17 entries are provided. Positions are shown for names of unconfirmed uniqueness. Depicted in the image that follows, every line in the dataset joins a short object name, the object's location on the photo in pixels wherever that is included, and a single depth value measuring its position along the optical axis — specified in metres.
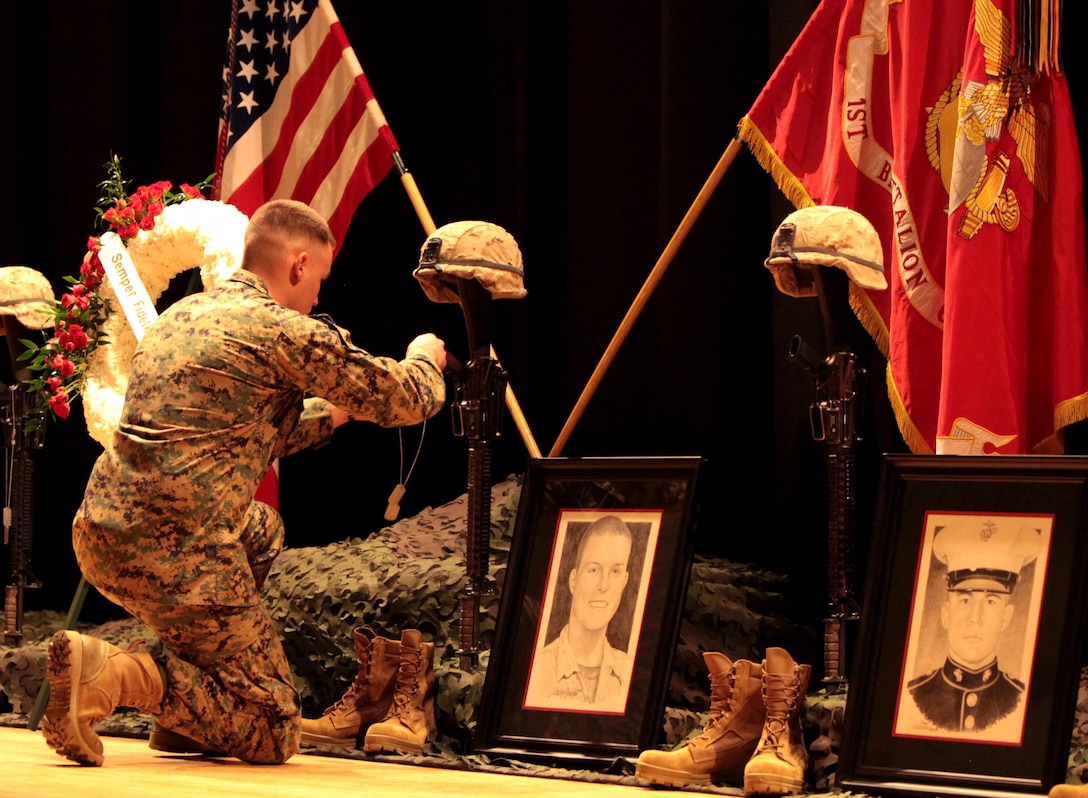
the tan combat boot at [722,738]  5.71
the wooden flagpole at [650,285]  7.53
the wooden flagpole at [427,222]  7.92
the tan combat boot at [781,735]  5.49
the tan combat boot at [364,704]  6.80
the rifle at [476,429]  6.91
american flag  9.32
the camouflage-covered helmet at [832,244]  6.18
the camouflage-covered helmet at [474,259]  6.79
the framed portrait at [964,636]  5.25
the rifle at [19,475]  8.89
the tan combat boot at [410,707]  6.57
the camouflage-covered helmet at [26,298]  8.98
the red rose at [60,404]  8.37
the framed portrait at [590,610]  6.23
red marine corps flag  6.55
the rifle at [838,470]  6.12
